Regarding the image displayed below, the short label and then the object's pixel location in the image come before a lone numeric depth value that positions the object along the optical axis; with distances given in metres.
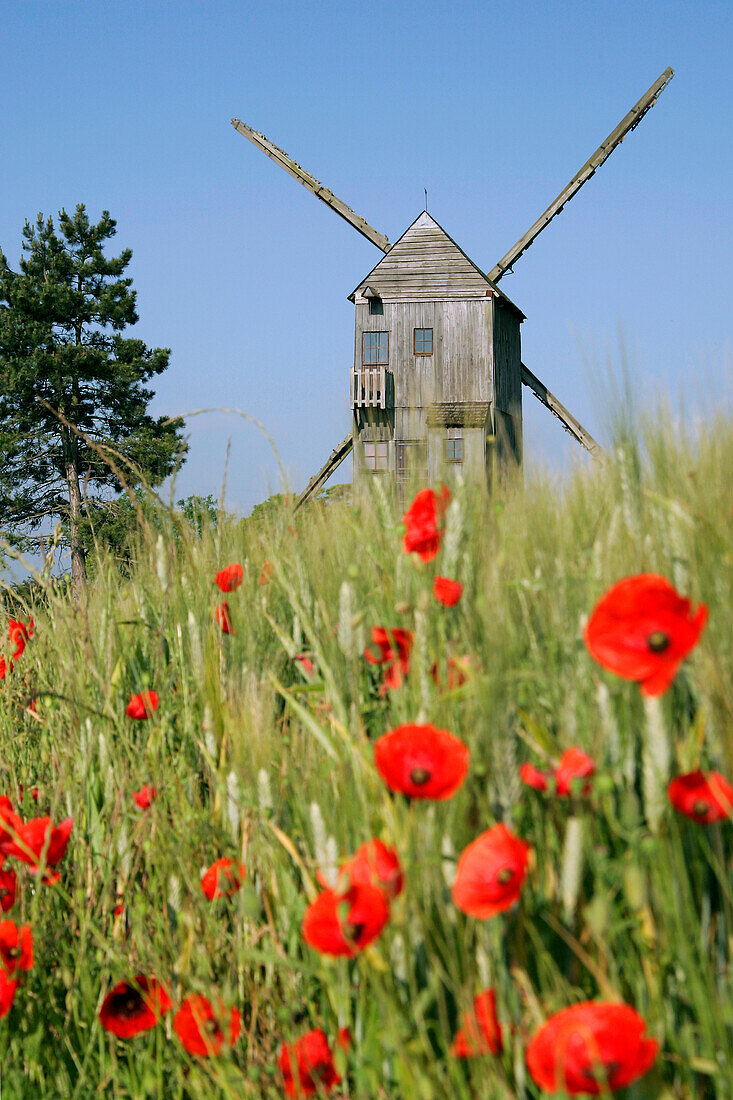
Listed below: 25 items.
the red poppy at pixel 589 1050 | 2.69
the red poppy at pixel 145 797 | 3.21
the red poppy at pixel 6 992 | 2.97
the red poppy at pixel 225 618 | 3.43
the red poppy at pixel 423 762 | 2.81
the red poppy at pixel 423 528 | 3.13
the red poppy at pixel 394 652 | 3.07
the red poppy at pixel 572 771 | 2.80
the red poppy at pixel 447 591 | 3.09
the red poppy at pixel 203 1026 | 2.92
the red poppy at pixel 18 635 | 4.40
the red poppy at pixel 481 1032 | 2.77
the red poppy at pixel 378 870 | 2.79
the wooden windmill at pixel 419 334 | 30.25
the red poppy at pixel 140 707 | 3.37
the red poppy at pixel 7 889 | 3.15
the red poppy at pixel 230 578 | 3.45
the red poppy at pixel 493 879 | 2.76
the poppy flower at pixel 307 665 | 3.28
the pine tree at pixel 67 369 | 36.68
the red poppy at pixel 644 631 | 2.78
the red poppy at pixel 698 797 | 2.79
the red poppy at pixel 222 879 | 3.08
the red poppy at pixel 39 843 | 3.09
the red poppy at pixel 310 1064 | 2.88
